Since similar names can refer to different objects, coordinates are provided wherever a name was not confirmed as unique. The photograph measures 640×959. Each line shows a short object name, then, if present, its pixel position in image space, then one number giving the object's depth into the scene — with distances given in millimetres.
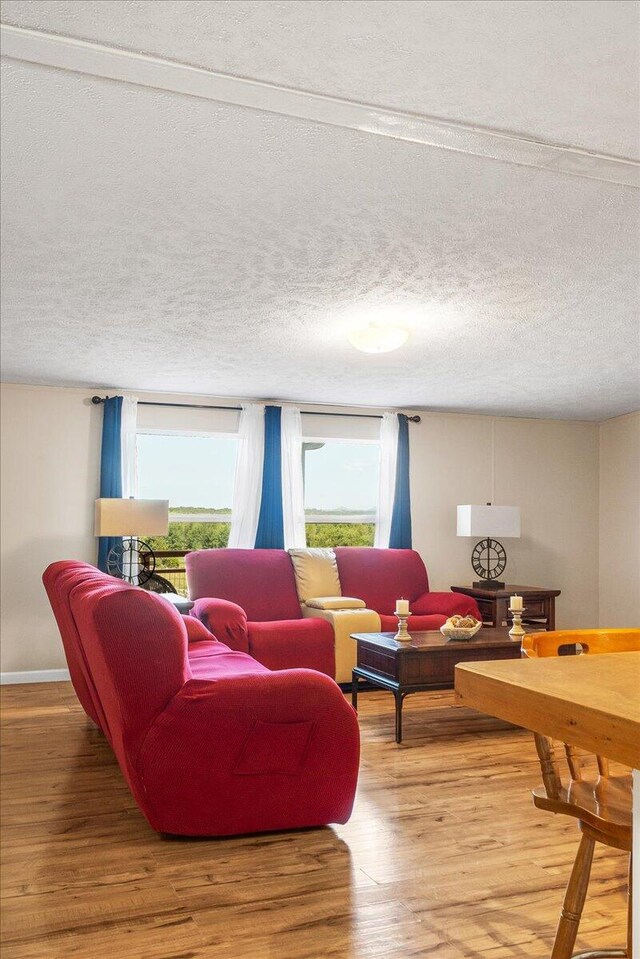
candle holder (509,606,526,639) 5190
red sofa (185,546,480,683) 5766
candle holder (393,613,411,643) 5004
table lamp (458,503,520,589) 7227
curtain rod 6715
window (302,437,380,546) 7668
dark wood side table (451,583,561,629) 7016
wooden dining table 1062
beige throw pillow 6641
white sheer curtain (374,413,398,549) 7527
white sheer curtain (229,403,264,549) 7016
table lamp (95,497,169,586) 5930
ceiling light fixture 4625
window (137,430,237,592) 7141
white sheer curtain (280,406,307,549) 7172
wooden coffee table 4730
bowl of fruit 4977
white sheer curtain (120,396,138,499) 6719
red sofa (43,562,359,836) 3014
